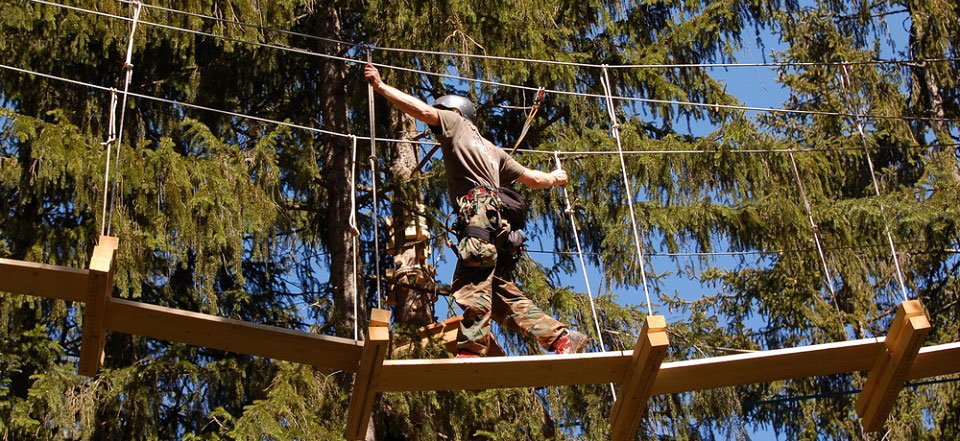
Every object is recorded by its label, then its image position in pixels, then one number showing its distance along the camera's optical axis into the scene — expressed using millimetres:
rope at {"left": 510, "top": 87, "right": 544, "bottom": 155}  8683
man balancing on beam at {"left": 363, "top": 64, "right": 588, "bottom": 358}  7902
